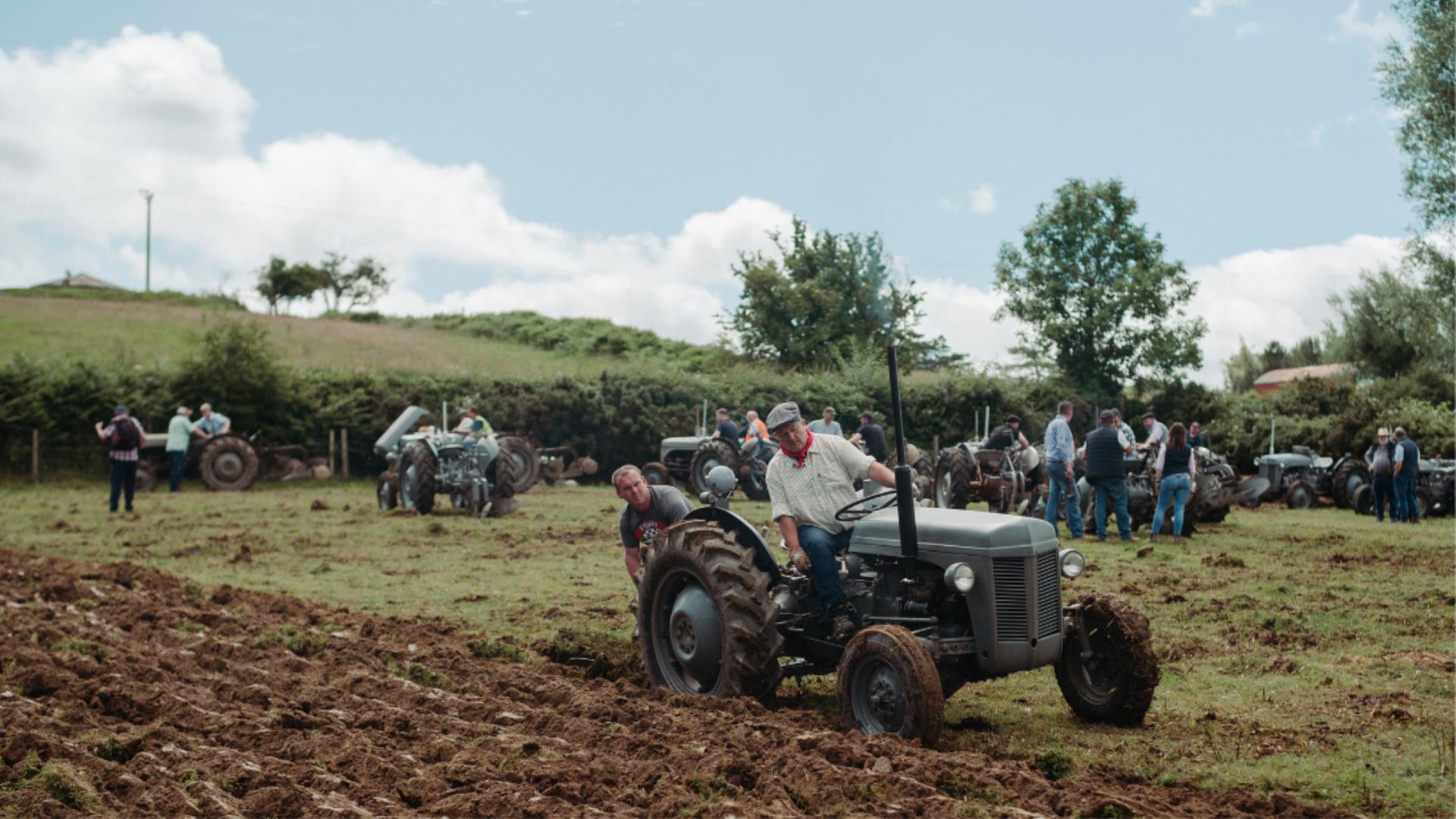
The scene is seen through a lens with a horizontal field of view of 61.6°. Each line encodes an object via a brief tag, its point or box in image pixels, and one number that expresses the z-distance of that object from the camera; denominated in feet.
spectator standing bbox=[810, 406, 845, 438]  60.03
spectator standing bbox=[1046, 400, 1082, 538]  48.96
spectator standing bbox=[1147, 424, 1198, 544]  47.83
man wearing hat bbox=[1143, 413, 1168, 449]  56.85
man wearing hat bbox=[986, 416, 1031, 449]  59.31
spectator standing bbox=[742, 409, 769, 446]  66.39
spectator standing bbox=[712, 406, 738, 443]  70.59
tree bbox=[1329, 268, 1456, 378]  104.06
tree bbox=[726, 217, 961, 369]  134.41
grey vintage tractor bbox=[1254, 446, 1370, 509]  70.79
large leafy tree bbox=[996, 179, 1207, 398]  145.69
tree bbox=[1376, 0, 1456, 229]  90.43
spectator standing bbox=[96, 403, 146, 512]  61.41
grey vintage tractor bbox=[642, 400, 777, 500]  66.28
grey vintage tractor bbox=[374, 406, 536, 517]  59.16
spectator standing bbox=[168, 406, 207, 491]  78.07
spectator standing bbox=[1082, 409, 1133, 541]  47.83
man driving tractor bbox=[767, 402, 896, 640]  19.97
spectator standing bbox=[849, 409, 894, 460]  59.31
